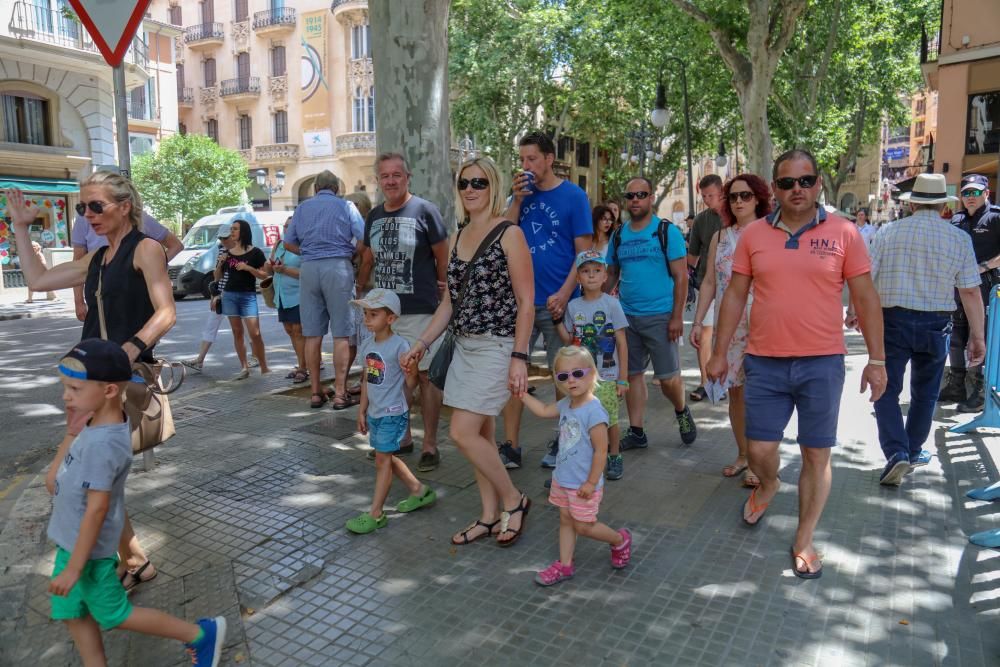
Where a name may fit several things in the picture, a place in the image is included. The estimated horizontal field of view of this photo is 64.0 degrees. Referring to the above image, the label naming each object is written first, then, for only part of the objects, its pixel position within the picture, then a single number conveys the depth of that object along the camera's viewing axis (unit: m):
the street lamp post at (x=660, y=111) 18.48
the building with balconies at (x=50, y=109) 23.41
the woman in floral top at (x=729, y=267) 4.73
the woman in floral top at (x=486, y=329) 3.88
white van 18.48
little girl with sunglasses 3.54
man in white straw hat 4.87
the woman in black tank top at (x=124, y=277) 3.46
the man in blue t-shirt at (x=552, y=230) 4.84
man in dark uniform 7.10
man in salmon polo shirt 3.60
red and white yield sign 4.35
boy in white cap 4.15
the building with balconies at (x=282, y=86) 39.88
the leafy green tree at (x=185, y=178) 33.41
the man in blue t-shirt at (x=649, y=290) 5.30
